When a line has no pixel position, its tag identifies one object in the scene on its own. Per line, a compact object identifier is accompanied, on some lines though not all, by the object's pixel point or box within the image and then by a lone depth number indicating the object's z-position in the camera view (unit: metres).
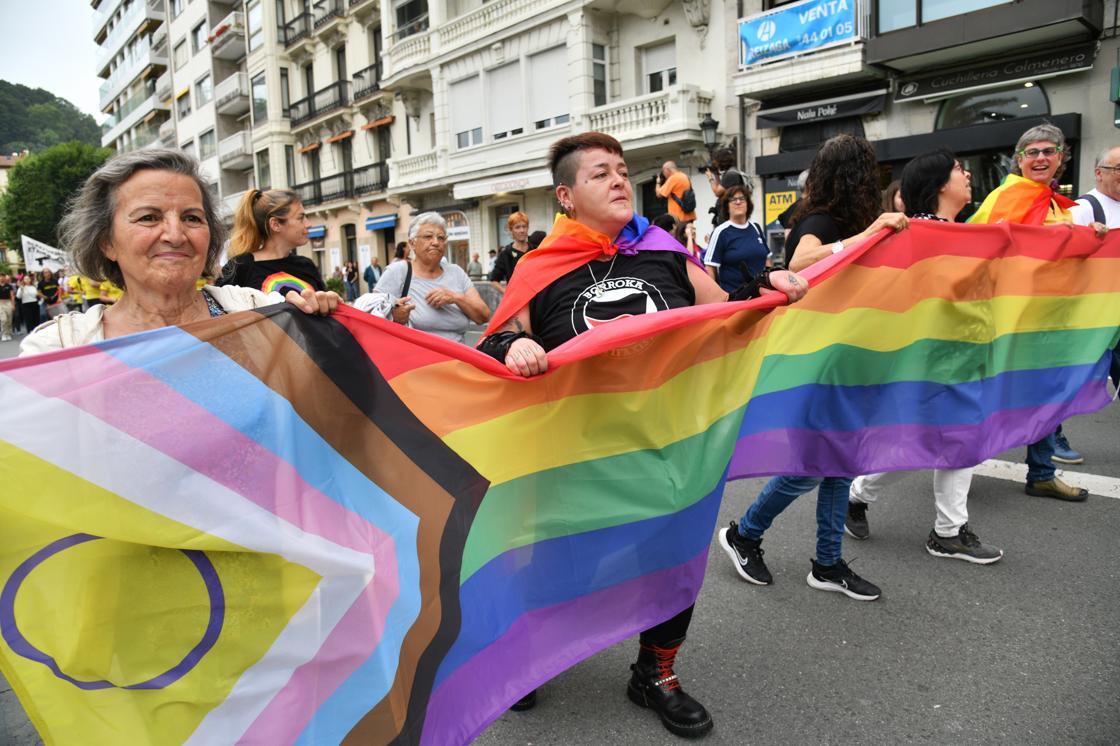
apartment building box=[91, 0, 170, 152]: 52.59
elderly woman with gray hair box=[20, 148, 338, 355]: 1.96
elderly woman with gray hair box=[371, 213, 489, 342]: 4.89
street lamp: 16.52
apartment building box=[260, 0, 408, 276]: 30.52
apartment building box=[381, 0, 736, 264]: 18.34
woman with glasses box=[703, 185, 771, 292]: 7.25
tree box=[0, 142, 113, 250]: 50.28
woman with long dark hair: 3.36
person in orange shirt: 8.91
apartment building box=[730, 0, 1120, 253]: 12.61
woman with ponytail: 4.11
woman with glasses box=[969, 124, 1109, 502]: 4.51
